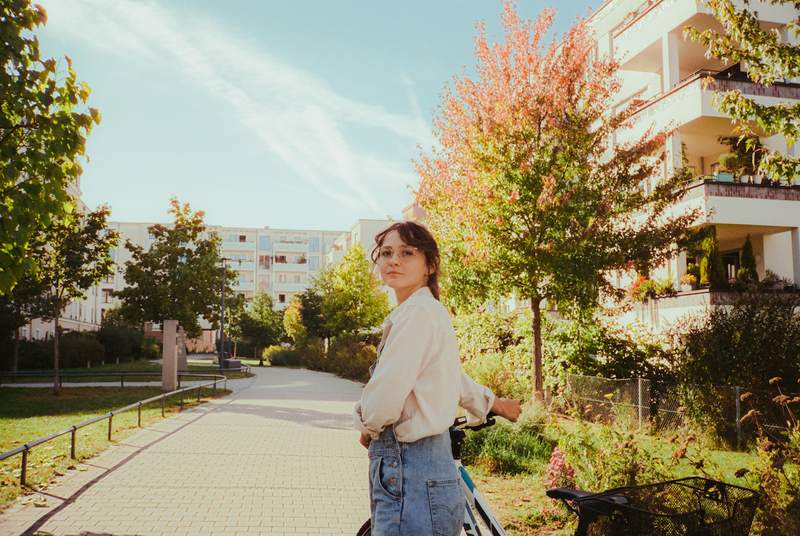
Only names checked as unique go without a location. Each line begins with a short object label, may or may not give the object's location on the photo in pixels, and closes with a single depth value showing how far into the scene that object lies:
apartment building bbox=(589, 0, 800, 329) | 17.59
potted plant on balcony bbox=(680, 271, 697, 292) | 17.80
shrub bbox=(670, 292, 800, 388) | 11.15
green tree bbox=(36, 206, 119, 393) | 20.44
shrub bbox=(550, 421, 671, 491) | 5.70
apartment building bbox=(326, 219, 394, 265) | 75.88
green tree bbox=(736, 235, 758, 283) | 18.22
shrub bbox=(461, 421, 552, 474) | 8.78
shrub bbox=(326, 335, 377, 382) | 30.86
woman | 2.44
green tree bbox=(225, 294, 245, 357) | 68.75
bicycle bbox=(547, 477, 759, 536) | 2.43
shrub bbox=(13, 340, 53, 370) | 37.56
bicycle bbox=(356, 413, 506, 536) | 3.19
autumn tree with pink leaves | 12.61
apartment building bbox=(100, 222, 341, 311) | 106.38
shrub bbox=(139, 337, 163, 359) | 57.60
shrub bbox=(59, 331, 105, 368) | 40.03
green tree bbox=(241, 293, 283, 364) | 68.44
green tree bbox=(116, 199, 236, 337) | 33.75
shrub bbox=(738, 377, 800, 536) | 4.25
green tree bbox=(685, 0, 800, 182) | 8.47
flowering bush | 6.57
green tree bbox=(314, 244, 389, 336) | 42.16
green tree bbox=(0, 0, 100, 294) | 6.07
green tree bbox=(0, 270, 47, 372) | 32.34
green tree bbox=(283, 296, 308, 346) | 51.97
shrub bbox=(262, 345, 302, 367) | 50.91
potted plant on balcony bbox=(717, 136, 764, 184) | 18.55
